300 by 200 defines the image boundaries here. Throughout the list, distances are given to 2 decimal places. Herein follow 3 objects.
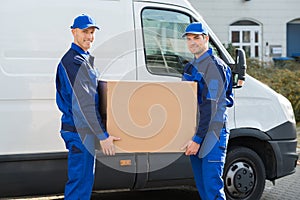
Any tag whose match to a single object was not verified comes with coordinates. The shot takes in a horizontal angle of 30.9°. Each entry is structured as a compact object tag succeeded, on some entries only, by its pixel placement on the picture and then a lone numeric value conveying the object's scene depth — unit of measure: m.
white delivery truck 5.02
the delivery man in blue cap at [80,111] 4.36
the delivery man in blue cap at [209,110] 4.54
